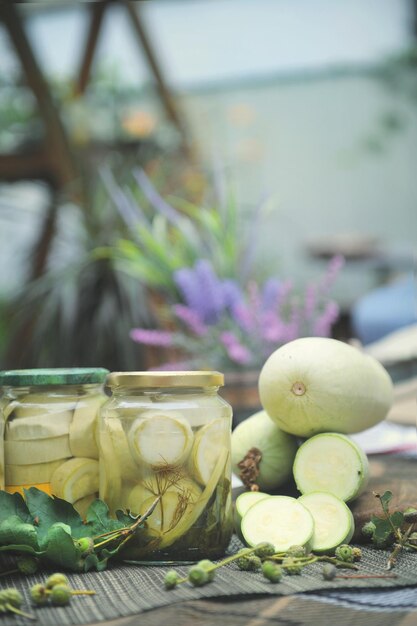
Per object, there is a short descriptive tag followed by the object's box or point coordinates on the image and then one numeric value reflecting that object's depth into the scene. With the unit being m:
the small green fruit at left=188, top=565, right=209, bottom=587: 0.64
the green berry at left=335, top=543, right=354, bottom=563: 0.71
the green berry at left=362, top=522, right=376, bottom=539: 0.79
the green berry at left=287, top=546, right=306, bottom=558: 0.69
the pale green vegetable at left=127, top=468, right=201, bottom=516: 0.71
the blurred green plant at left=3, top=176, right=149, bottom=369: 3.02
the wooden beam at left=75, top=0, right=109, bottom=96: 3.83
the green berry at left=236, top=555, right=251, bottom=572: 0.69
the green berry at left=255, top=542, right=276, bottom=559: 0.69
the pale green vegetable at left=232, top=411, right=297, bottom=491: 0.86
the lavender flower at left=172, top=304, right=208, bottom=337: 1.47
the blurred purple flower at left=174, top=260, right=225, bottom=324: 1.47
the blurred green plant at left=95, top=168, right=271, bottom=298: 1.75
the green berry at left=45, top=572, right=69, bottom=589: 0.61
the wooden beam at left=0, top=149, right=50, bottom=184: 3.59
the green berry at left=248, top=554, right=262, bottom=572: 0.69
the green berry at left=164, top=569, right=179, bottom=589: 0.63
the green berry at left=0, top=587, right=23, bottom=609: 0.58
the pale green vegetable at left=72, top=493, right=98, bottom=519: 0.79
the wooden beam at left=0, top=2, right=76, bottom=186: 3.40
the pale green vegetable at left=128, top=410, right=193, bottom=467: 0.71
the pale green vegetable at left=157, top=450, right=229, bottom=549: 0.71
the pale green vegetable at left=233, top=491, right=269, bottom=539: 0.78
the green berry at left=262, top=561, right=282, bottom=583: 0.64
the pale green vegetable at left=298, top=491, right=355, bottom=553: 0.75
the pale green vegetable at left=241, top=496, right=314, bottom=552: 0.73
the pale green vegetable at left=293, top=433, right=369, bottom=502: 0.82
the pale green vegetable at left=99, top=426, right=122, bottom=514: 0.73
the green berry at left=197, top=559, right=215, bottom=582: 0.65
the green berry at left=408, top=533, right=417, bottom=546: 0.78
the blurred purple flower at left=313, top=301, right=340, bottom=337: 1.33
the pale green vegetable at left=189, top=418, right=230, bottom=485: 0.71
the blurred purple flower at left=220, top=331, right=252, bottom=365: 1.34
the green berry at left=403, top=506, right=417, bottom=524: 0.80
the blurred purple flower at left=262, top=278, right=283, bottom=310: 1.45
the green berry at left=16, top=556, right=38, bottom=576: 0.68
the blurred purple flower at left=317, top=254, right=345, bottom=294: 1.46
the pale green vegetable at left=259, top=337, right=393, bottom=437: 0.82
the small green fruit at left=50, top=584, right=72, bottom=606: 0.60
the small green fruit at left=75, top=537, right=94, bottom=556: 0.69
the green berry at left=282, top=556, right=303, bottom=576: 0.67
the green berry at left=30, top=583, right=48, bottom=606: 0.60
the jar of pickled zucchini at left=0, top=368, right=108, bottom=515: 0.77
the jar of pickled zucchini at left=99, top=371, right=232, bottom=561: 0.71
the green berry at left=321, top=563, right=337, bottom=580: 0.66
